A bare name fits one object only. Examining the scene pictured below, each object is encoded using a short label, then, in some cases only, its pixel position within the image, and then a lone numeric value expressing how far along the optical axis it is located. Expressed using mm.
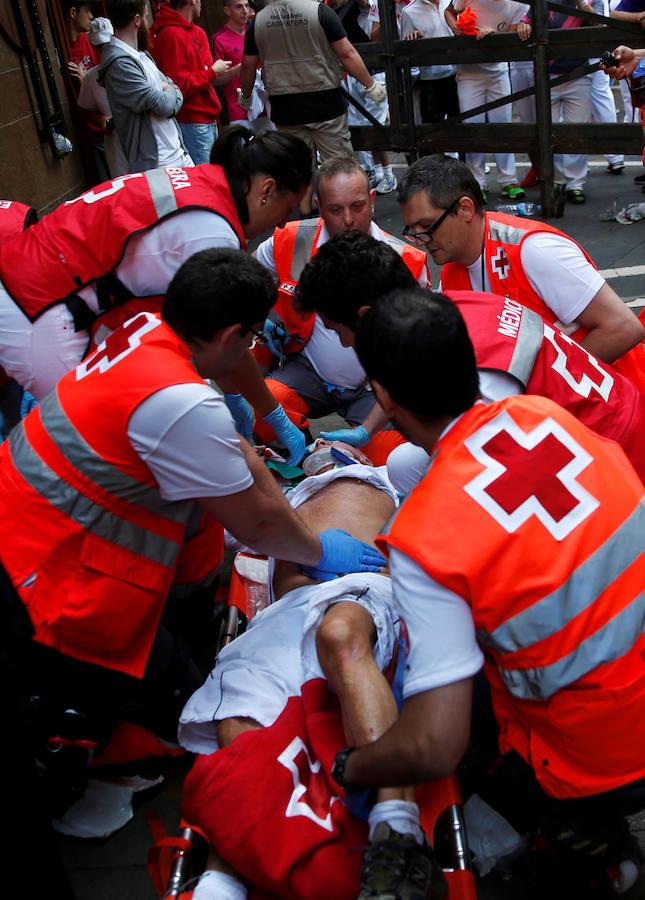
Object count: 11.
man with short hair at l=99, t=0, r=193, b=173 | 6066
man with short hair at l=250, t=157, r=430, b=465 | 3865
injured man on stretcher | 1983
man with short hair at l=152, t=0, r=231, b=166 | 7445
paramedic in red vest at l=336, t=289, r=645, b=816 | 1742
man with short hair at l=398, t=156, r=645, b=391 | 3078
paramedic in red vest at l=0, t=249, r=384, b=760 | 2281
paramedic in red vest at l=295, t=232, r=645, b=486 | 2451
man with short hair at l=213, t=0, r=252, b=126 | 8438
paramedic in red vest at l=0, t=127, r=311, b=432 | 3045
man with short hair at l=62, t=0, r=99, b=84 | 7715
